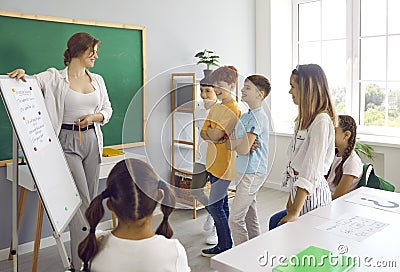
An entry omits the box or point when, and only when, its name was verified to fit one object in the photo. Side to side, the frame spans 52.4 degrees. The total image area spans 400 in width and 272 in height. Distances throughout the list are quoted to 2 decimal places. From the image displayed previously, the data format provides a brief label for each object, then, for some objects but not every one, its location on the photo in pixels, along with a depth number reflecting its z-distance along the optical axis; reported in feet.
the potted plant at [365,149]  12.39
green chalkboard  9.08
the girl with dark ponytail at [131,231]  3.81
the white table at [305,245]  4.01
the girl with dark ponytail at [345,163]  7.34
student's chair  7.48
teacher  8.11
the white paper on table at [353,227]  4.74
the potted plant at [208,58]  12.37
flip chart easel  6.47
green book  3.83
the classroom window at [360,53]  13.25
